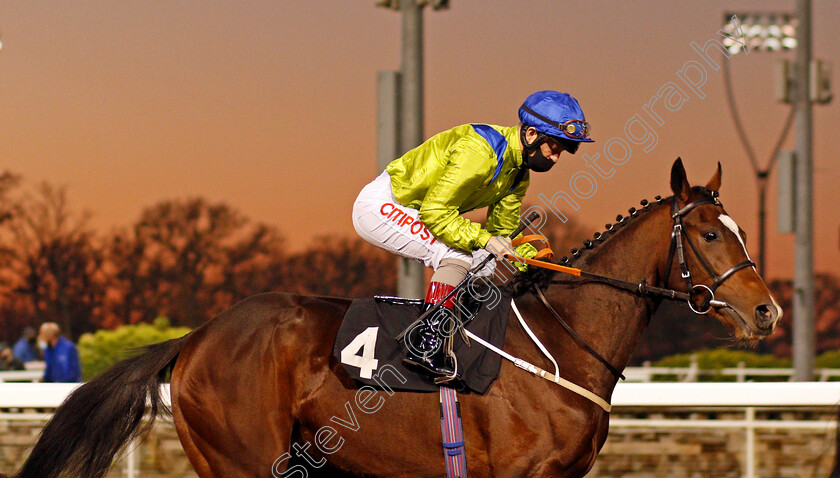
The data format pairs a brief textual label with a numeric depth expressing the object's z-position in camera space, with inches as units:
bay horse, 239.8
